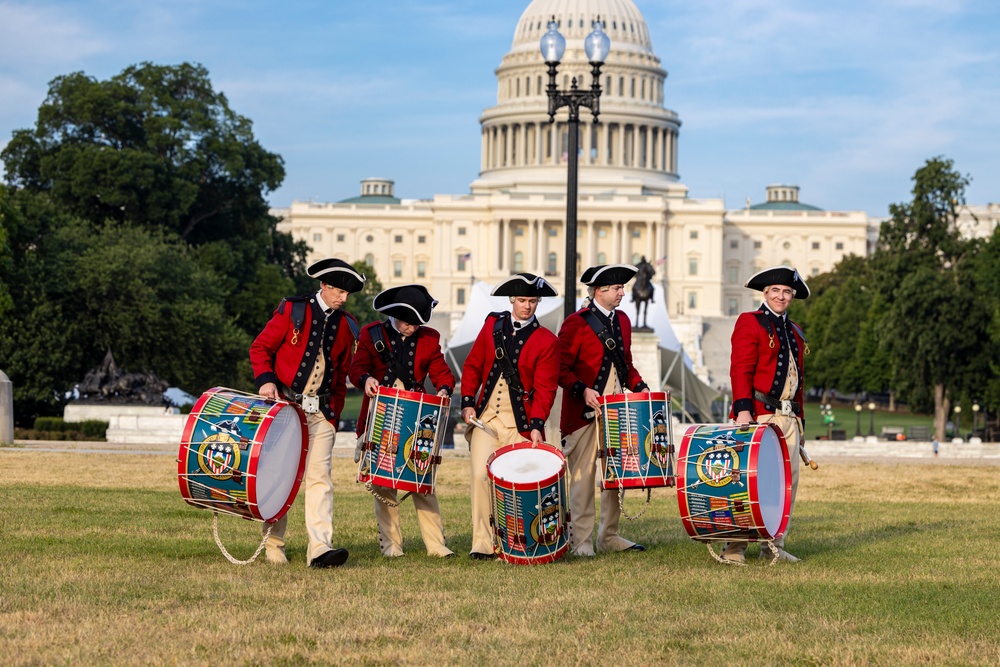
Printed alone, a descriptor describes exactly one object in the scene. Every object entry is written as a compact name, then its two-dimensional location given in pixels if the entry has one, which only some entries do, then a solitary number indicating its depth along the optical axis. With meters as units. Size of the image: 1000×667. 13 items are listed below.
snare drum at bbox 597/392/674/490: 11.48
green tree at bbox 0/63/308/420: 42.84
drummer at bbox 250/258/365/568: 11.09
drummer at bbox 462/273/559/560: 11.56
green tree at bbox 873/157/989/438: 53.41
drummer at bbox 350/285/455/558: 11.62
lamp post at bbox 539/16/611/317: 22.80
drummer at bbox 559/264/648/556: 12.07
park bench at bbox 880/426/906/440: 49.84
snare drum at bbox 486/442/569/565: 10.91
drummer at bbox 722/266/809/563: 11.49
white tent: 48.16
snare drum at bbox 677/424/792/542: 10.59
